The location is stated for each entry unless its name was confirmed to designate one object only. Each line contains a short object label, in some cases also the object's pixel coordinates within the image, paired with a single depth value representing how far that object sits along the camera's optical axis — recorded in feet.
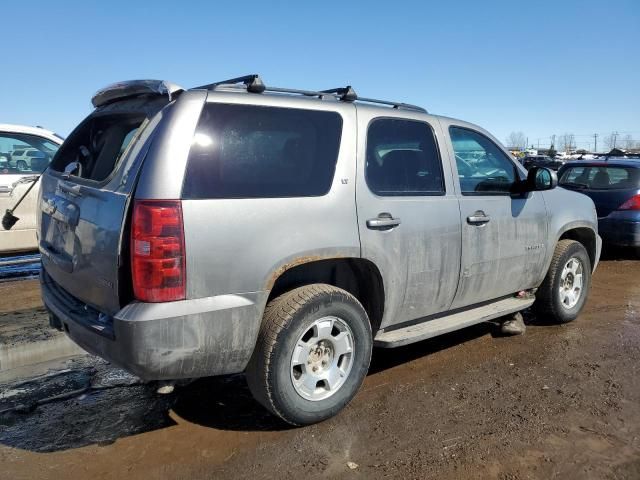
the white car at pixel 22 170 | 21.68
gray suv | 8.55
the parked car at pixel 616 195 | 26.45
